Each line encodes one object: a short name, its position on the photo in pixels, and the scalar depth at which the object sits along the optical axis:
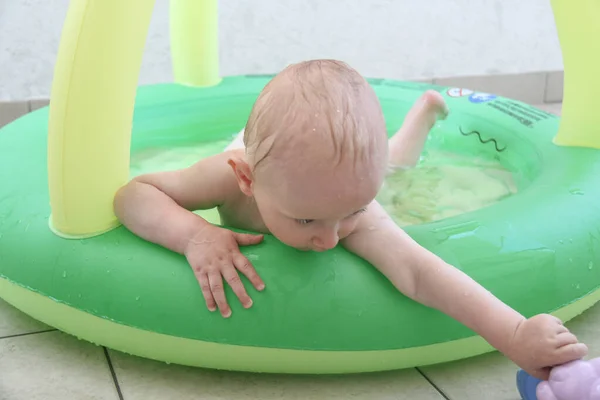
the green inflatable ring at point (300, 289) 1.26
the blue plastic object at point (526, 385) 1.19
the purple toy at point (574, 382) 1.11
